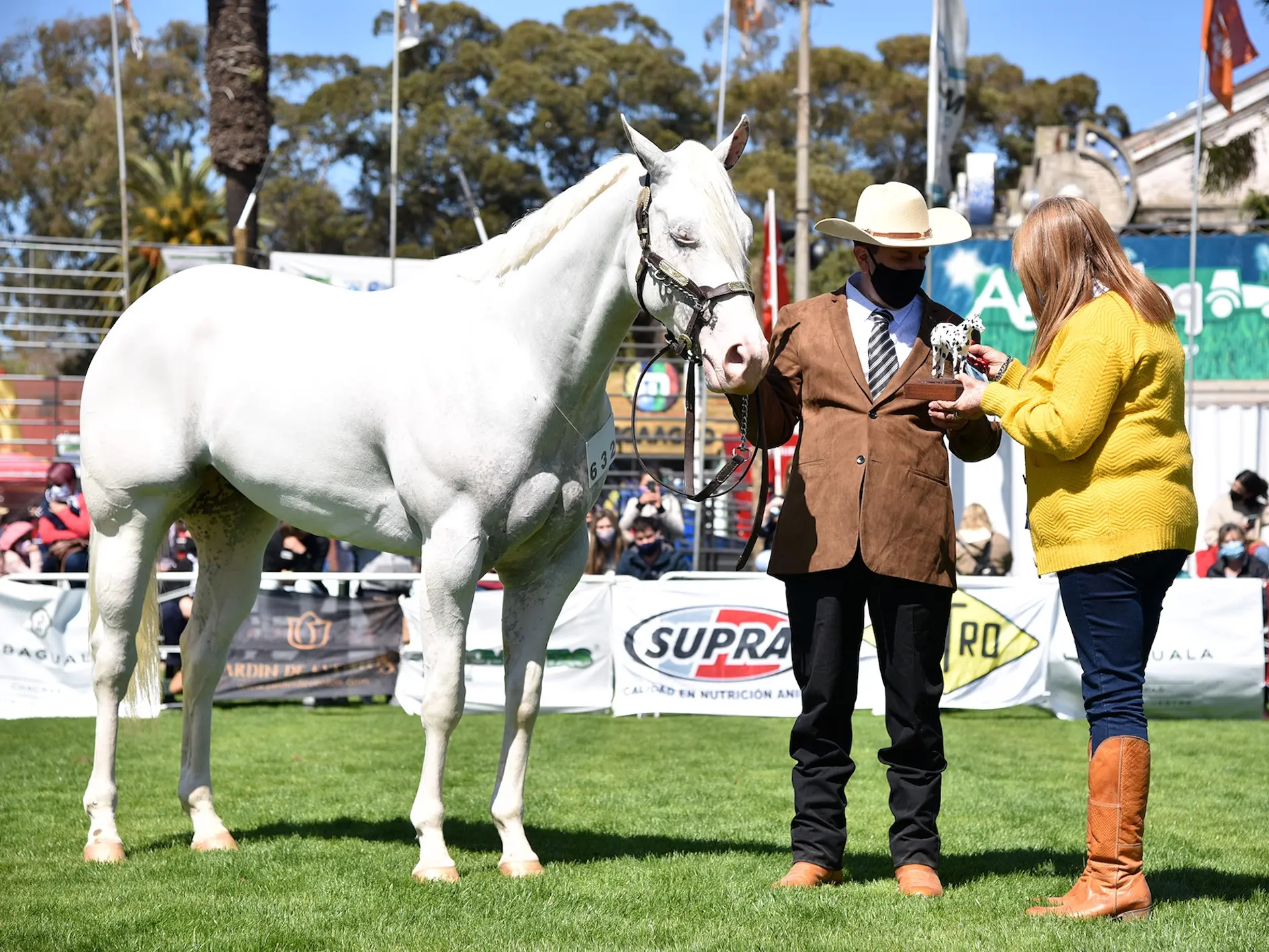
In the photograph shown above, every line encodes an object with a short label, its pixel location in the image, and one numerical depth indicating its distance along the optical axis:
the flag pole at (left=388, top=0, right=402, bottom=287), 16.88
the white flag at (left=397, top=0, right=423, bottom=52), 18.00
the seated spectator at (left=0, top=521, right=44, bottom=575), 12.38
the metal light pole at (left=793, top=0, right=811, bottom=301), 21.86
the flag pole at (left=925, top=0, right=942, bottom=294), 14.27
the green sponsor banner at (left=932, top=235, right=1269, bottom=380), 16.23
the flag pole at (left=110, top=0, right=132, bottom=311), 21.19
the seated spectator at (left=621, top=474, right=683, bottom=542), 13.11
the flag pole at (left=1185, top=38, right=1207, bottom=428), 14.66
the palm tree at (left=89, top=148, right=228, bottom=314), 43.03
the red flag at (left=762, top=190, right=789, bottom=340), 18.59
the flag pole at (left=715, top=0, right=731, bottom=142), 18.91
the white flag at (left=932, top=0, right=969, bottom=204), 14.54
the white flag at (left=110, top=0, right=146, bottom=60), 23.20
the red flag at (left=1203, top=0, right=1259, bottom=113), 15.30
